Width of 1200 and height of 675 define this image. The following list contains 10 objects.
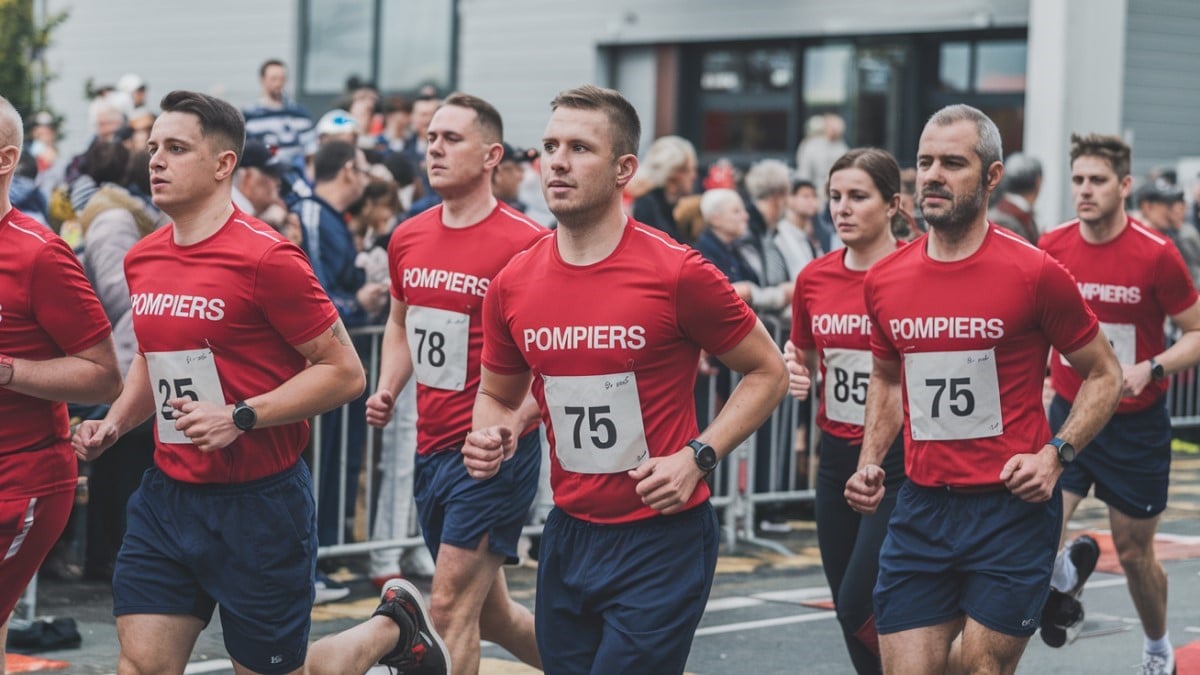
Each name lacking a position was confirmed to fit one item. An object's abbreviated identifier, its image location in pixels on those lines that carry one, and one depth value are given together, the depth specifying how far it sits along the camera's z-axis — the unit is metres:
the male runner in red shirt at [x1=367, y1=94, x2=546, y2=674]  12.58
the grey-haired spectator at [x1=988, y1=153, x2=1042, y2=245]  21.21
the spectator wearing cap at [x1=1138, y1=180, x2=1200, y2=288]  26.75
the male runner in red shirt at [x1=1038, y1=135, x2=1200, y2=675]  14.71
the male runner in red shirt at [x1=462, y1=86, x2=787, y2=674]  9.53
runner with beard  10.65
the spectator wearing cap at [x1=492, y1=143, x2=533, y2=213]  18.63
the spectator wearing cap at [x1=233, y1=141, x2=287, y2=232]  18.27
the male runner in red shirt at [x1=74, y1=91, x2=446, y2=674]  10.27
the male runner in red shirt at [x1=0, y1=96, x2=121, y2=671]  10.36
